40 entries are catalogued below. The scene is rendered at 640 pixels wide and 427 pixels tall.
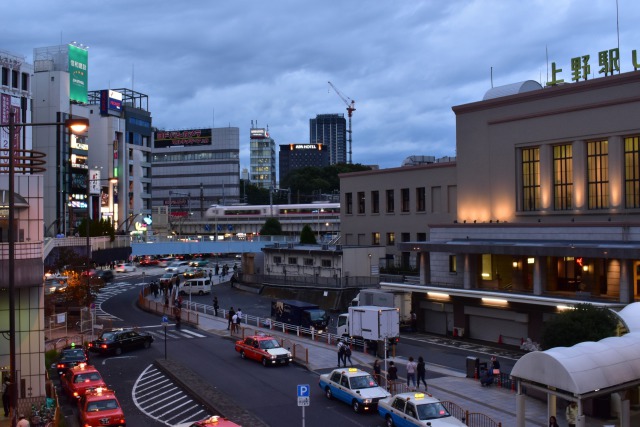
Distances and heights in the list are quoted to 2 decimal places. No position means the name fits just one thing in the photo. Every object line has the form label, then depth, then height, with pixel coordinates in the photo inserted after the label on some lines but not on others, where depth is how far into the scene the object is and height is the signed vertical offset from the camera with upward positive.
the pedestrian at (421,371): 29.75 -5.97
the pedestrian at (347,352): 34.06 -5.85
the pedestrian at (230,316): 46.86 -5.52
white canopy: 18.86 -3.85
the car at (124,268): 101.00 -4.46
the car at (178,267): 89.36 -4.09
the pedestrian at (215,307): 55.59 -5.75
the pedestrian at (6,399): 24.89 -5.98
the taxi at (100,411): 23.67 -6.20
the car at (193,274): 79.29 -4.29
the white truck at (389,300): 45.31 -4.53
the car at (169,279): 70.12 -4.54
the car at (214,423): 19.76 -5.49
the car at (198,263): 102.70 -4.00
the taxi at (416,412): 22.22 -6.04
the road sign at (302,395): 20.97 -4.96
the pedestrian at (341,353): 34.12 -5.92
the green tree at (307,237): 86.79 -0.03
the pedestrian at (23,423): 20.02 -5.49
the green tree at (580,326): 27.89 -3.86
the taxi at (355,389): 26.30 -6.16
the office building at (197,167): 186.25 +20.00
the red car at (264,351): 35.38 -6.11
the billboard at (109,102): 131.38 +26.91
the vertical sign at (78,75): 120.38 +30.04
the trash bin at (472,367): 32.00 -6.28
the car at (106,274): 87.21 -4.72
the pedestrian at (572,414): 22.02 -5.98
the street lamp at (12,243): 18.78 -0.10
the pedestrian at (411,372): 30.06 -6.09
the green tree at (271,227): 110.94 +1.67
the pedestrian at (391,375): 29.22 -6.18
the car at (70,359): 33.69 -6.18
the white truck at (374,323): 37.78 -4.94
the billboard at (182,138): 188.38 +28.42
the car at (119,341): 39.59 -6.17
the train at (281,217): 136.12 +4.19
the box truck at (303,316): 46.41 -5.55
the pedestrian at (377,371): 30.55 -6.16
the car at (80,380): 28.28 -6.14
